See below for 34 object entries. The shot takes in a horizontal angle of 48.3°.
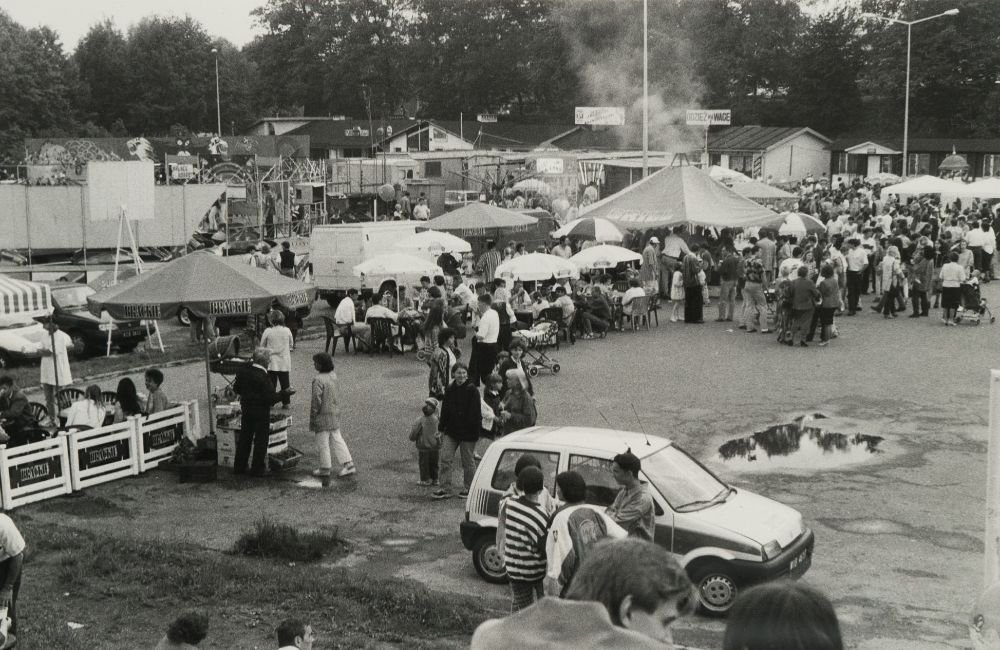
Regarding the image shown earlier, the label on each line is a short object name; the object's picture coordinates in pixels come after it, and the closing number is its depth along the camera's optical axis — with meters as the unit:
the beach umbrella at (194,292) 13.60
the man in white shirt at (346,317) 21.69
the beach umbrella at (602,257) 24.61
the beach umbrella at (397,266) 22.72
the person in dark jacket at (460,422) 12.61
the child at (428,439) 12.77
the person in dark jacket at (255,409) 13.38
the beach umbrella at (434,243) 25.92
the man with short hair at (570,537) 6.38
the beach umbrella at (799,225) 28.58
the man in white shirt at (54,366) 15.18
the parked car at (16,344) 20.89
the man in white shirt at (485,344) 17.14
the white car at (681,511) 9.25
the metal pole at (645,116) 35.12
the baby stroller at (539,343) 19.22
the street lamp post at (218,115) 91.06
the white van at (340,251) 27.36
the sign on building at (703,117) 48.06
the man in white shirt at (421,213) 38.62
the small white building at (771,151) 72.56
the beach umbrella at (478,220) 27.08
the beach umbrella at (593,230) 27.67
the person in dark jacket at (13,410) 13.34
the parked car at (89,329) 22.00
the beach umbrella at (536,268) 22.61
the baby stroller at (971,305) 23.64
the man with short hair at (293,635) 6.43
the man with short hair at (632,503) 7.86
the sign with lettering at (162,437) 13.97
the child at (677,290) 24.38
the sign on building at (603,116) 55.47
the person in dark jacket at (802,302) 21.19
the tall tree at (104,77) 96.44
